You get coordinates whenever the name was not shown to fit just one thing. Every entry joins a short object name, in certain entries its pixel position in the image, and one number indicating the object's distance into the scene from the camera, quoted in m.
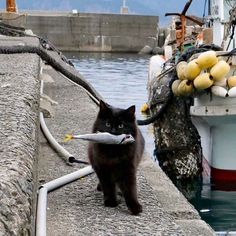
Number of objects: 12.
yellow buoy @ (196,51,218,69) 7.49
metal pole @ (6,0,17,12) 18.84
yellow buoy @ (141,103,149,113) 15.53
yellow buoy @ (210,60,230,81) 7.48
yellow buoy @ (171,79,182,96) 8.20
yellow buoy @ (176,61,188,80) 7.93
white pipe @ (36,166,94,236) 3.00
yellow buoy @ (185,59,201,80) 7.55
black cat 3.26
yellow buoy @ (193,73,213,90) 7.57
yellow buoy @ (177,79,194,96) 7.89
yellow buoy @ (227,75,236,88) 7.70
